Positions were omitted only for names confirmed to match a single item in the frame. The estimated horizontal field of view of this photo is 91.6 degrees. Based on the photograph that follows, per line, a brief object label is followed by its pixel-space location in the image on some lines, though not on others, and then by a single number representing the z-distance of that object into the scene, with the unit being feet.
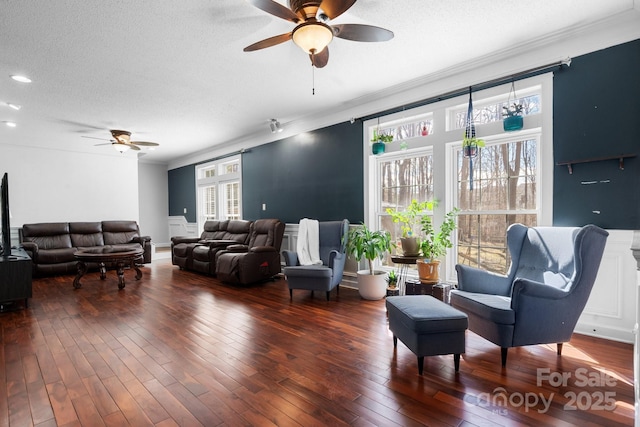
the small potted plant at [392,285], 12.87
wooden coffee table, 15.48
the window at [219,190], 23.72
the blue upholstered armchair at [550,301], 7.14
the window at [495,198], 10.74
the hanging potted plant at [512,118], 10.16
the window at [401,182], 13.34
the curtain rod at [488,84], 9.77
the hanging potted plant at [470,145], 10.99
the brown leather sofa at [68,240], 18.62
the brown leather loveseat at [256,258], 15.55
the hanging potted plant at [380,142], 13.71
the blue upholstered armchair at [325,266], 12.90
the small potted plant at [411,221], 11.82
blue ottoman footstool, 6.90
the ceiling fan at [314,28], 6.59
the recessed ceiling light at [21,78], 11.48
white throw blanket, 14.95
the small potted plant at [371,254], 12.96
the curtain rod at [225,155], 21.90
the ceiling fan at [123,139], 18.76
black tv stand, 11.85
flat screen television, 12.30
